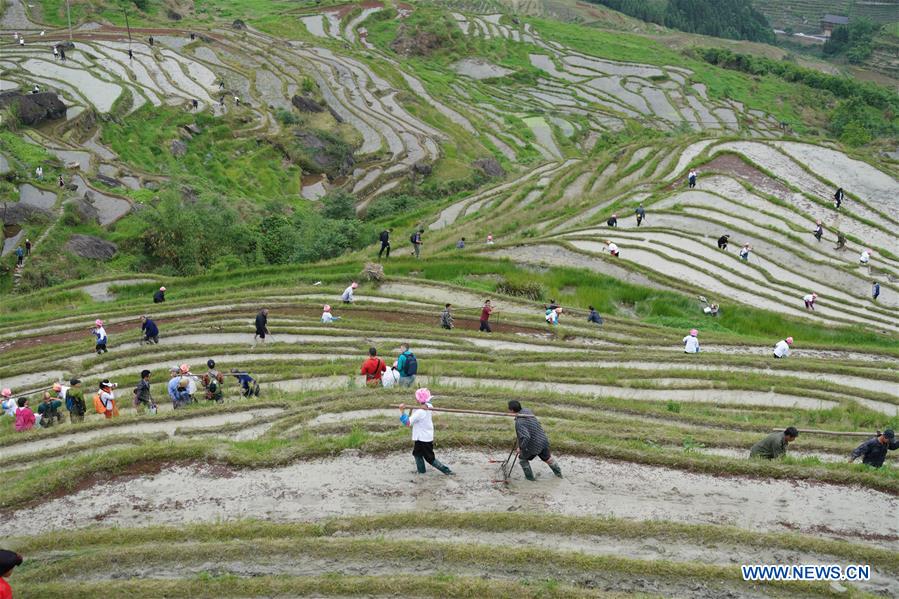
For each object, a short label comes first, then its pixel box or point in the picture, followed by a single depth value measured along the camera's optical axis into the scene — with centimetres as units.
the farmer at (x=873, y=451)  1686
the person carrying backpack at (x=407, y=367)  2184
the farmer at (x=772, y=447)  1719
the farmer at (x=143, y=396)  2302
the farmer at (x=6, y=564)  1115
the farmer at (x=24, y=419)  2209
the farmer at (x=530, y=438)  1552
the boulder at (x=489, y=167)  7894
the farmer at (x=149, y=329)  2969
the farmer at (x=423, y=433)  1560
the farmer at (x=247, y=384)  2417
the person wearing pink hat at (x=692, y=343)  2958
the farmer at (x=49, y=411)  2267
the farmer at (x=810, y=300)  3806
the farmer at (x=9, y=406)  2408
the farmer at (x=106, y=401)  2212
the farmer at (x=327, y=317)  3244
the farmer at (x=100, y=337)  2908
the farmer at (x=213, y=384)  2350
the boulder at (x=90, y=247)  4888
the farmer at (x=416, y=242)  4256
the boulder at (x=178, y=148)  6944
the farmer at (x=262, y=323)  2934
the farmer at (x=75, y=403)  2217
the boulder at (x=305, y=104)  8588
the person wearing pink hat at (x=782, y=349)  2925
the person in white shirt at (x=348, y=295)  3544
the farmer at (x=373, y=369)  2178
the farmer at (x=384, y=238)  4188
